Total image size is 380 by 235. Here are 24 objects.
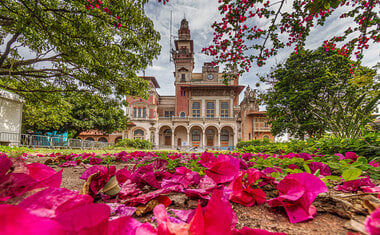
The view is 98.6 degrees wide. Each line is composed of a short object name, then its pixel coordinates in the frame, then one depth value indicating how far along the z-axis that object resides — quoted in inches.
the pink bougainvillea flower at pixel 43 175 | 16.1
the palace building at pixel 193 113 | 930.1
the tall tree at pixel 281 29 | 109.7
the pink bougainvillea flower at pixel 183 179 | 29.9
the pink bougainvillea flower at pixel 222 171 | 27.3
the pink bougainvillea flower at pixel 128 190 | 25.9
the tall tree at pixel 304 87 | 419.4
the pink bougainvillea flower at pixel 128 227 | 10.5
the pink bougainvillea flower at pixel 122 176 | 32.1
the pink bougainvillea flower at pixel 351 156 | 46.8
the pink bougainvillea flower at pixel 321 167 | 36.6
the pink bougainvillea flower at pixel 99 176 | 26.0
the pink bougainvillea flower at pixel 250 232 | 11.5
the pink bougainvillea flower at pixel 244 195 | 23.1
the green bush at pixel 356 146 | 66.7
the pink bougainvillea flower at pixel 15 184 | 14.2
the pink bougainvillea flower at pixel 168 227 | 11.2
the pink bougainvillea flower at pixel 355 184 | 25.1
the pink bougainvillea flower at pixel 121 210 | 19.4
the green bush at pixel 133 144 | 633.9
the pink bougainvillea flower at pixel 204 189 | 23.5
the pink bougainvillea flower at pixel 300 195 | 17.8
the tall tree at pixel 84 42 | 131.5
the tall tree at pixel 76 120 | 518.6
